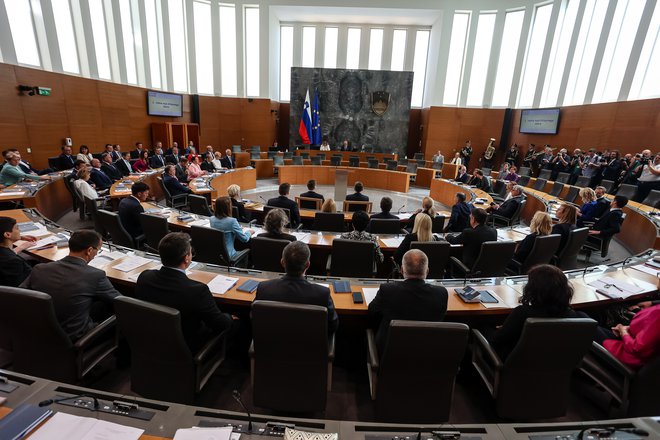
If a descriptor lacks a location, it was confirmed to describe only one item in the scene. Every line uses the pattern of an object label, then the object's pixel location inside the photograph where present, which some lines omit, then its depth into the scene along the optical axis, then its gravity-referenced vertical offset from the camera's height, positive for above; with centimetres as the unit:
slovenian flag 1731 +36
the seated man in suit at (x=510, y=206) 687 -134
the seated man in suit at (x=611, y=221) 539 -122
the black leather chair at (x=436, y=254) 363 -127
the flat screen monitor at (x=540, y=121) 1314 +83
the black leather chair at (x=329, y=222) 504 -130
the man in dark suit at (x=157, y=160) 1098 -108
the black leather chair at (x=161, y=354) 187 -136
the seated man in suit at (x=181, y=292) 208 -100
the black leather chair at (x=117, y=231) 439 -138
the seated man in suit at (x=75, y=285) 217 -104
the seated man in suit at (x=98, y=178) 757 -119
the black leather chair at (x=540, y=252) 400 -131
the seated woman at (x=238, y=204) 573 -127
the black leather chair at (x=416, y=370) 182 -137
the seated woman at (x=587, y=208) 605 -113
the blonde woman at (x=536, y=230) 409 -106
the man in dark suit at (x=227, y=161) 1209 -112
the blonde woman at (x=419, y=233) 377 -106
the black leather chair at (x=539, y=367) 190 -137
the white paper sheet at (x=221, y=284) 274 -128
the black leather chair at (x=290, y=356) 188 -133
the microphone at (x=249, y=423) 138 -118
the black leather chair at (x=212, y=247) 386 -135
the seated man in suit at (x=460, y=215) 566 -127
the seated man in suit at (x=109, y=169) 847 -110
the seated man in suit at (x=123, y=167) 943 -115
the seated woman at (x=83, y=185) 626 -112
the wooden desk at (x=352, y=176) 1253 -160
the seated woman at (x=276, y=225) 366 -99
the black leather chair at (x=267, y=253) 358 -129
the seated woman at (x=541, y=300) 203 -95
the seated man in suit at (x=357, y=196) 690 -127
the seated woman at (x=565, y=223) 449 -105
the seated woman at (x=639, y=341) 206 -121
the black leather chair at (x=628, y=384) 205 -148
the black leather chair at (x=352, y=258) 366 -136
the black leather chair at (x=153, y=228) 427 -128
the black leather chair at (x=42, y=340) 193 -135
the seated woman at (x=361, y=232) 384 -112
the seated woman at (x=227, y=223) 411 -112
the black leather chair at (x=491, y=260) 378 -136
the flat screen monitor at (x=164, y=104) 1359 +93
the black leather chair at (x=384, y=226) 505 -133
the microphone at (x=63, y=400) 142 -117
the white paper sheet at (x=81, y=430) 129 -118
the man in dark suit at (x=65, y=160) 875 -95
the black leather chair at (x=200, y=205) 580 -131
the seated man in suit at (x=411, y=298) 215 -102
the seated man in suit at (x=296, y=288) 212 -97
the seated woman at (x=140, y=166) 992 -116
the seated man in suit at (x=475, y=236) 404 -114
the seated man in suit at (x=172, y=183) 717 -118
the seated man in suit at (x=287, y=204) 549 -117
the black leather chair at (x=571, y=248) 441 -137
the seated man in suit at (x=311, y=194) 674 -122
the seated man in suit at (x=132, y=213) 461 -117
